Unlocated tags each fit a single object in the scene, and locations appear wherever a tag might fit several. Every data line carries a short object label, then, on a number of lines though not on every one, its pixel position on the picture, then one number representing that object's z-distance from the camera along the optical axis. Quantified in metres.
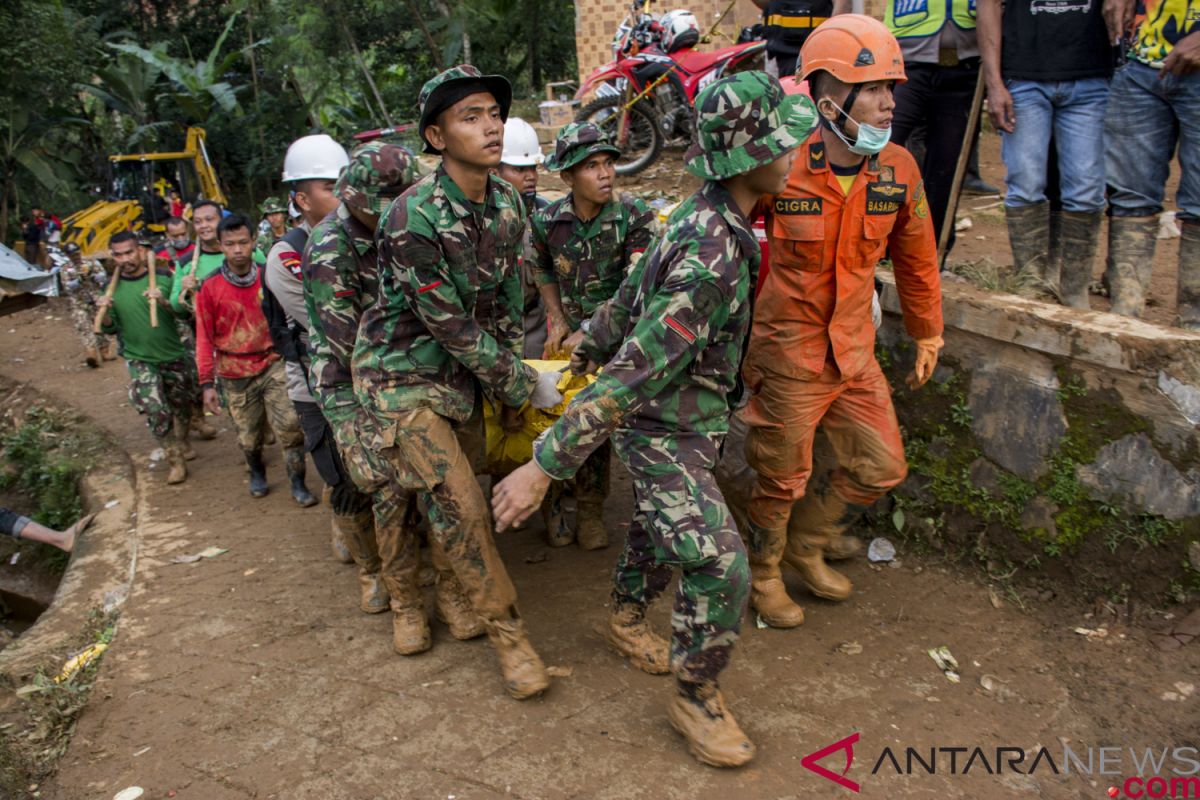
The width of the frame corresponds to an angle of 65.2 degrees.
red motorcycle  8.34
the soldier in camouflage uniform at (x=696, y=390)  2.84
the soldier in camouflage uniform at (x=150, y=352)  6.85
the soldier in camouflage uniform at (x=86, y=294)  10.55
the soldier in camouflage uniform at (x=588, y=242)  4.52
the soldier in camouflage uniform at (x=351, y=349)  3.92
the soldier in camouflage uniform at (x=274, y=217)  8.67
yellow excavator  16.22
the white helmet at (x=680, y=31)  8.77
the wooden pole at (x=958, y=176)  4.60
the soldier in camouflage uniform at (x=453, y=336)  3.36
